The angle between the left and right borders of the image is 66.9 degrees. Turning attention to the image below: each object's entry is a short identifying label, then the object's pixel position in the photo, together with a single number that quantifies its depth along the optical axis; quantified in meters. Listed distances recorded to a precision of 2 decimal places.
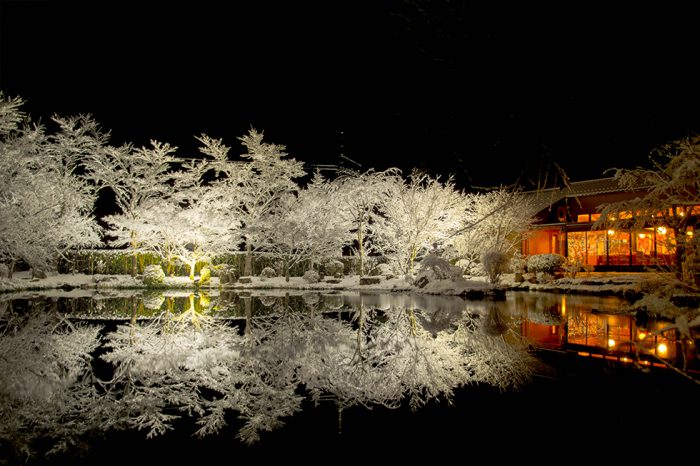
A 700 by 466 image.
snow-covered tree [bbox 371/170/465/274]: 26.52
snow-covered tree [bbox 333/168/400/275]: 27.89
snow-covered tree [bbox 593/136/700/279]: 11.13
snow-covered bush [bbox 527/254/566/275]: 24.66
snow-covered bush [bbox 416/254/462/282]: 22.03
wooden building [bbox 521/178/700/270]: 28.44
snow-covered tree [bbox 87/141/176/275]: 28.84
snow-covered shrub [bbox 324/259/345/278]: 28.84
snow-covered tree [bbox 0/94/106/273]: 22.06
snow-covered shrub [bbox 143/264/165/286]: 25.33
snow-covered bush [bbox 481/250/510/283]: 22.70
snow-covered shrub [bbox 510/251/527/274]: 26.53
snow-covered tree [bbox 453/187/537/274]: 28.23
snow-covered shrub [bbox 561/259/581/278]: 24.84
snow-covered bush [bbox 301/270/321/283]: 27.03
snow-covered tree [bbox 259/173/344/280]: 27.03
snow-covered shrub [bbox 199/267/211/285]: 25.69
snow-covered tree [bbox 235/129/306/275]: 28.20
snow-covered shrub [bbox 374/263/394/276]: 27.74
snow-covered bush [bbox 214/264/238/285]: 26.02
